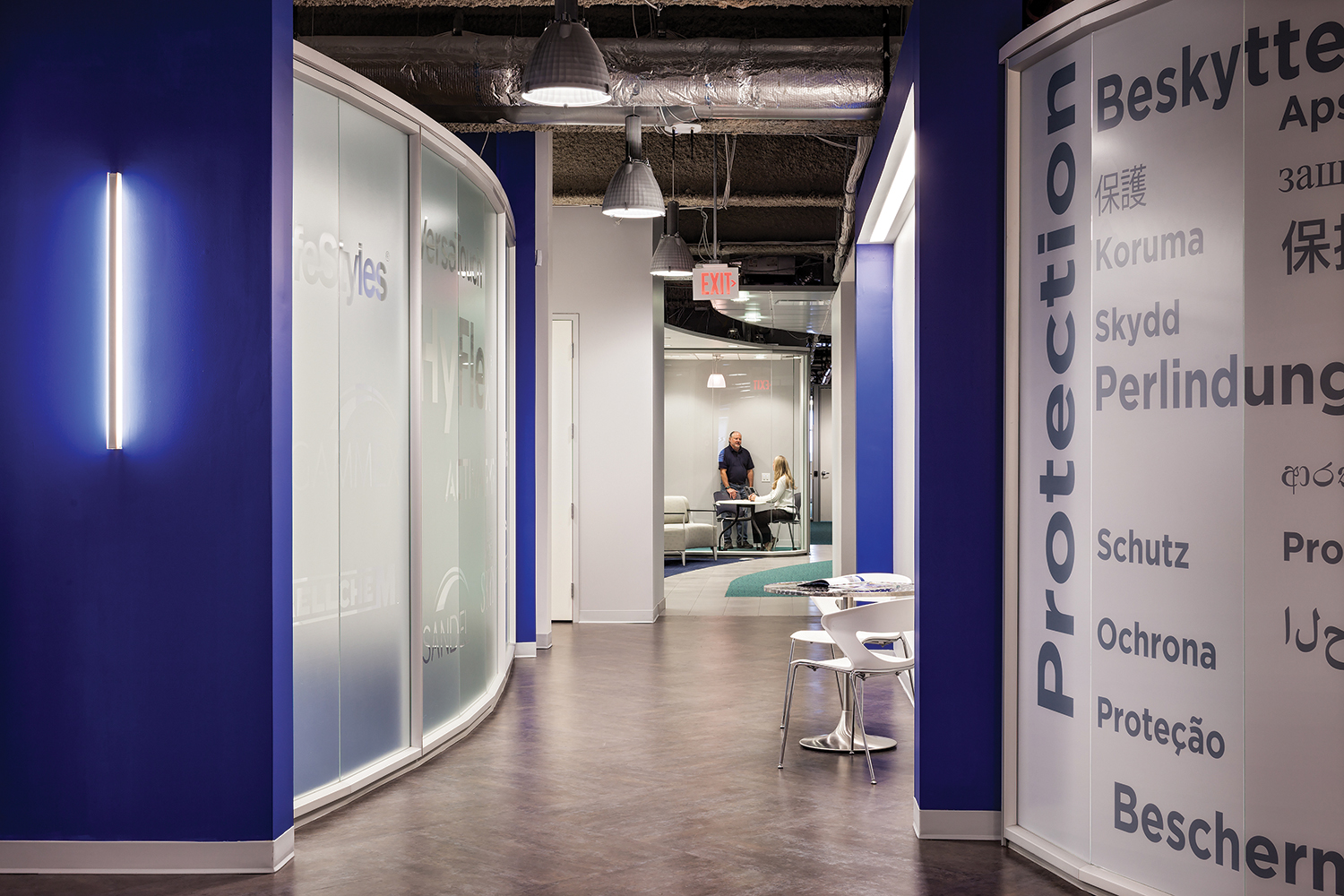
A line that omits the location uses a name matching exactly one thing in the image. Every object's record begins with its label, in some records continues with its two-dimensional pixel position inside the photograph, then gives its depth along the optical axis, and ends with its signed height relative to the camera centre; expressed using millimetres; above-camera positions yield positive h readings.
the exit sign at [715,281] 9086 +1566
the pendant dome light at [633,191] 6445 +1694
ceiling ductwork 5906 +2278
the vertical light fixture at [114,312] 3547 +506
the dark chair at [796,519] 15930 -1030
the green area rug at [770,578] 11625 -1585
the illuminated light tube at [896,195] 5594 +1688
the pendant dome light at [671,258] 8625 +1687
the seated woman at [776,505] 15156 -804
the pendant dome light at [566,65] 4375 +1707
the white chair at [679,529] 14539 -1106
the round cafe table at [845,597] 5172 -764
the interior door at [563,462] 9352 -77
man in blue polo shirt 15391 -255
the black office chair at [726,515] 15695 -974
